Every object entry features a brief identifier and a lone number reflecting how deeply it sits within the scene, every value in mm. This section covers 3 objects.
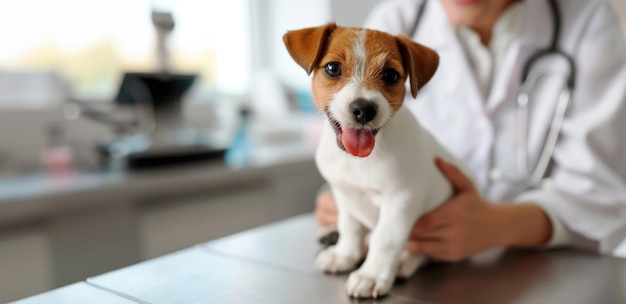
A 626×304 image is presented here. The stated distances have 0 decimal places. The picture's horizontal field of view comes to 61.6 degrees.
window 1813
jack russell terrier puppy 499
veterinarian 845
